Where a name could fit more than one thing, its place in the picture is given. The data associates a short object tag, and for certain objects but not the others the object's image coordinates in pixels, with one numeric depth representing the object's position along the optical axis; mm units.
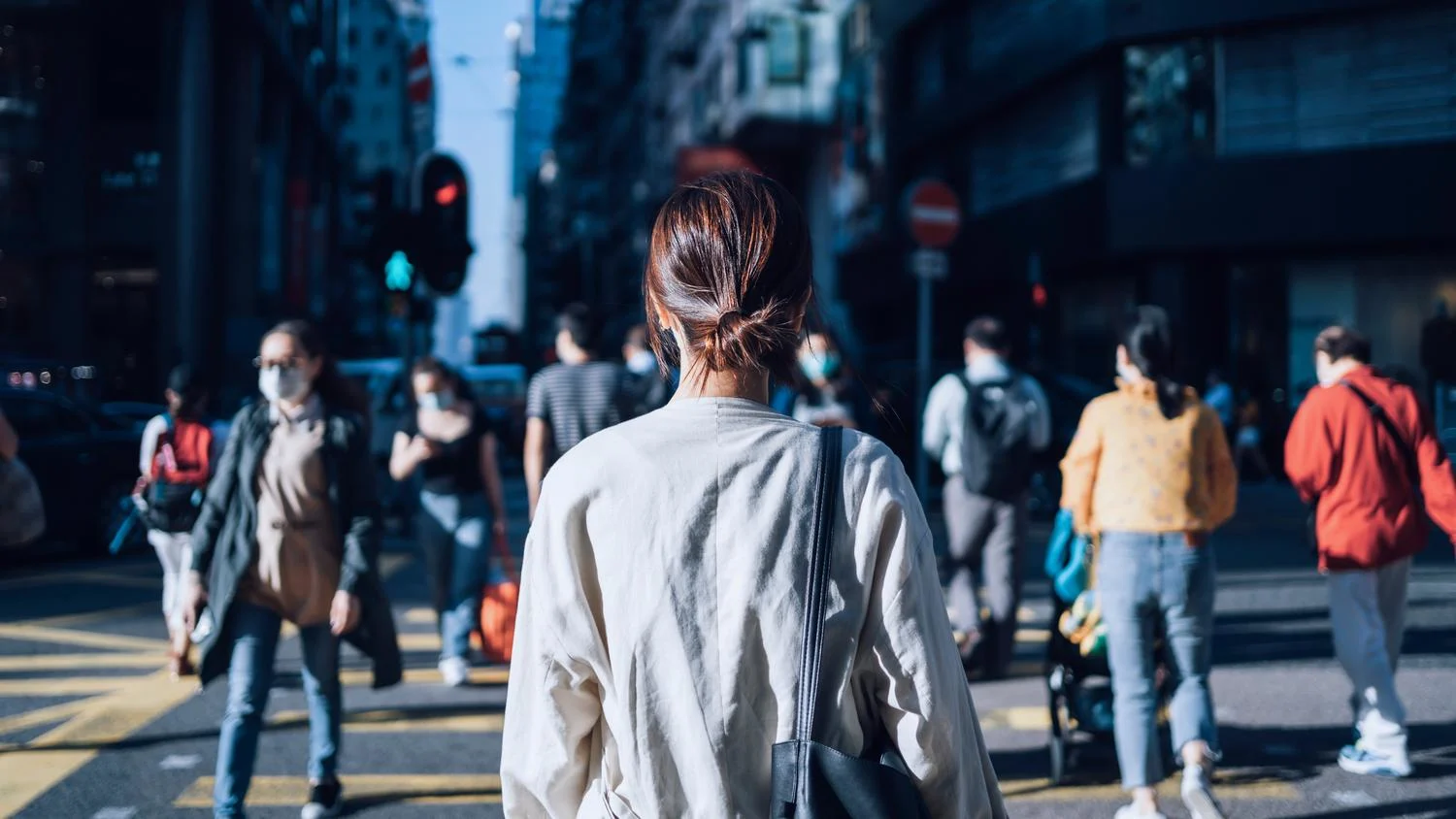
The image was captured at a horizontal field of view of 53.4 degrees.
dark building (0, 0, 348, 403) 30312
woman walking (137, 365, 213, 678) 8281
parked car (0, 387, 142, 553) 12898
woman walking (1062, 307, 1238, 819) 4938
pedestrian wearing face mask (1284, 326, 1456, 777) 5734
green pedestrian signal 10391
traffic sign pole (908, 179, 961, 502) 12117
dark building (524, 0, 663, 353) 71688
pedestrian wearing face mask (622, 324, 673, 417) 8008
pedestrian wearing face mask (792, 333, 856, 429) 8734
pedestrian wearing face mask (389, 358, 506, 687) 7961
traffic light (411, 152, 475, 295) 10336
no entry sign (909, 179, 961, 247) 12680
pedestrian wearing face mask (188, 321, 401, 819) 4902
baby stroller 5637
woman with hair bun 1860
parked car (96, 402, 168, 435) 16375
